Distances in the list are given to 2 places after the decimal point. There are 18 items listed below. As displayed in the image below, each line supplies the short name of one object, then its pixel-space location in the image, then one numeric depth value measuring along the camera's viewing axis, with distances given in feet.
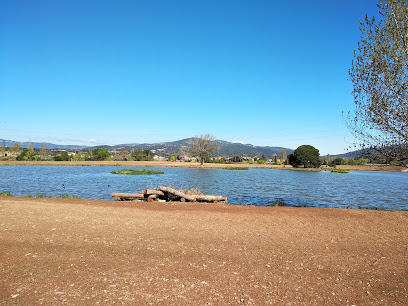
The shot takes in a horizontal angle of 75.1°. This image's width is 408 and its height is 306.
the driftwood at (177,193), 59.06
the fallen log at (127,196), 63.10
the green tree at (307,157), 315.37
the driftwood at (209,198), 61.71
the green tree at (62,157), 313.12
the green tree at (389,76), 41.45
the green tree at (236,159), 440.70
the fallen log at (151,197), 60.29
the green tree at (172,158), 394.52
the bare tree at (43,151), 400.67
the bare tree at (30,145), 393.62
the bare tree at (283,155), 468.09
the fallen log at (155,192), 60.64
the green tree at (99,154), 360.89
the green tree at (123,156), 366.43
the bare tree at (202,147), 285.64
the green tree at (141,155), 387.51
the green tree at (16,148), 378.90
